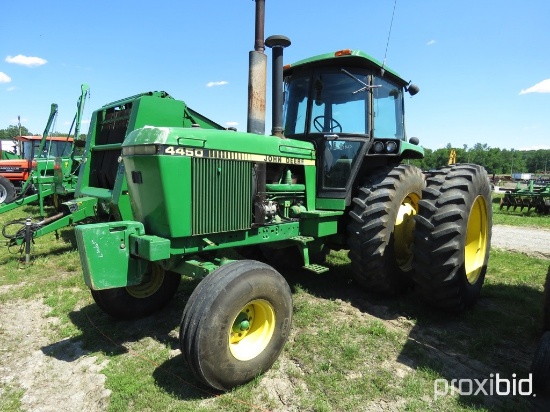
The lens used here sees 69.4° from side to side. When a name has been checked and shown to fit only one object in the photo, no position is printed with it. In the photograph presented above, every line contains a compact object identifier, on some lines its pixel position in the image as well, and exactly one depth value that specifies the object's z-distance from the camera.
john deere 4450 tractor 2.84
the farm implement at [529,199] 13.86
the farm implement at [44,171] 8.48
